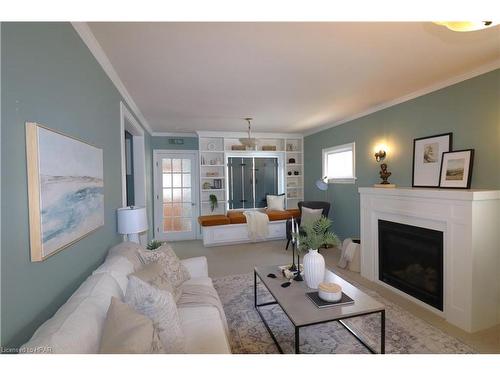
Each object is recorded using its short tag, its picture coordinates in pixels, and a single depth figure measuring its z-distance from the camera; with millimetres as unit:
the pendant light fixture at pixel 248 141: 4473
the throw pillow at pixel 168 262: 1973
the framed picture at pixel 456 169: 2561
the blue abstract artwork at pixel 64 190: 1087
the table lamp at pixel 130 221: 2275
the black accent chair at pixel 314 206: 4582
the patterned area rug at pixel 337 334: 1882
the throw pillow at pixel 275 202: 5871
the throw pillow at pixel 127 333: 887
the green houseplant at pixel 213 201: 5617
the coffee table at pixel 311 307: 1574
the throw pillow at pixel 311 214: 4691
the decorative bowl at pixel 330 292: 1754
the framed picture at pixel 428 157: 2854
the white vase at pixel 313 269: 1996
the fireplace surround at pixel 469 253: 2102
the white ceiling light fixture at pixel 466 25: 1000
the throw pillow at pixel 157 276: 1570
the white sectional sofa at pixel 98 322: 847
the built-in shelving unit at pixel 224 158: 5719
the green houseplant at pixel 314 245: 2004
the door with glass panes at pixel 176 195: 5578
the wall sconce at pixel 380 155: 3666
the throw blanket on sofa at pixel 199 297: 1804
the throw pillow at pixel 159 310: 1231
